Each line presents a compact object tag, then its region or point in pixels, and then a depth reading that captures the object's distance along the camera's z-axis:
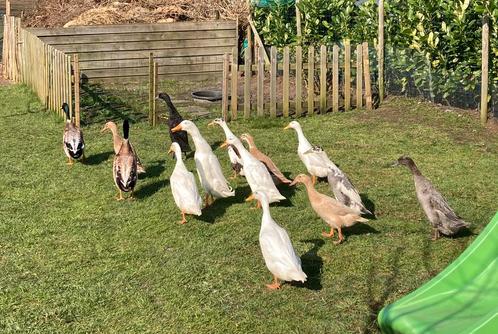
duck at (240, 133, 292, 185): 8.49
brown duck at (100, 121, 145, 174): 9.82
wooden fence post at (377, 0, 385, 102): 13.45
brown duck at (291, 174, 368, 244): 6.93
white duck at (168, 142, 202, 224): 7.40
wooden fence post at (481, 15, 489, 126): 11.41
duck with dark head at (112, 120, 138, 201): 8.24
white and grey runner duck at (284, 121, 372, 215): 7.46
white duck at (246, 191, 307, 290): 5.76
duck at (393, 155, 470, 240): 6.88
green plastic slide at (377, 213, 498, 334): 4.60
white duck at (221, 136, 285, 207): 7.74
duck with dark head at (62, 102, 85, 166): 9.75
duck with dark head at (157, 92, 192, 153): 10.21
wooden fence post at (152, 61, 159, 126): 12.14
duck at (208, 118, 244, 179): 8.97
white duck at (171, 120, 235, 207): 7.97
